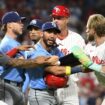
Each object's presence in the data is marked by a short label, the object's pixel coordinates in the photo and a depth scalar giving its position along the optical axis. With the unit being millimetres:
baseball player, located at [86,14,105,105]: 16500
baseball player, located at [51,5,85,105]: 17391
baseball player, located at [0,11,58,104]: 16359
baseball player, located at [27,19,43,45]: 17797
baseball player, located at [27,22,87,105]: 15633
